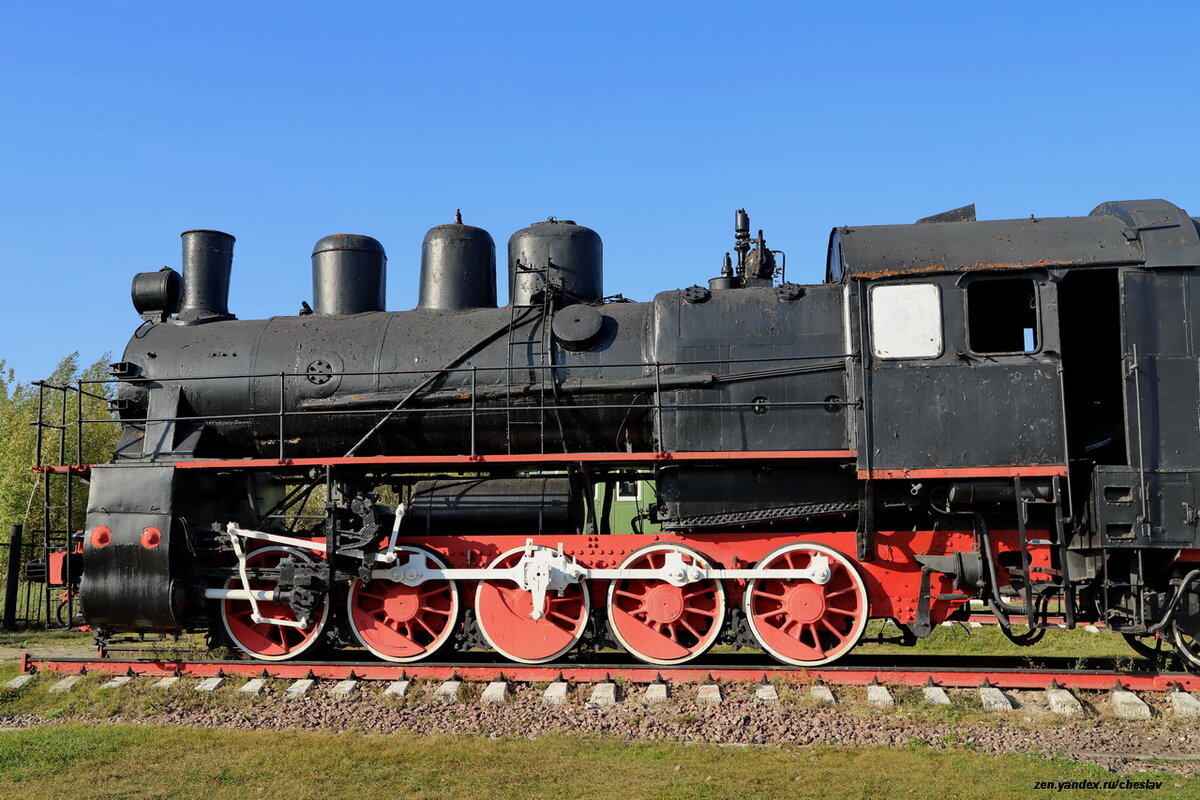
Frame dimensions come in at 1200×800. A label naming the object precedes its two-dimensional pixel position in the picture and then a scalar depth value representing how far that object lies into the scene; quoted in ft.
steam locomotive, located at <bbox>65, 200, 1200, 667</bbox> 29.01
